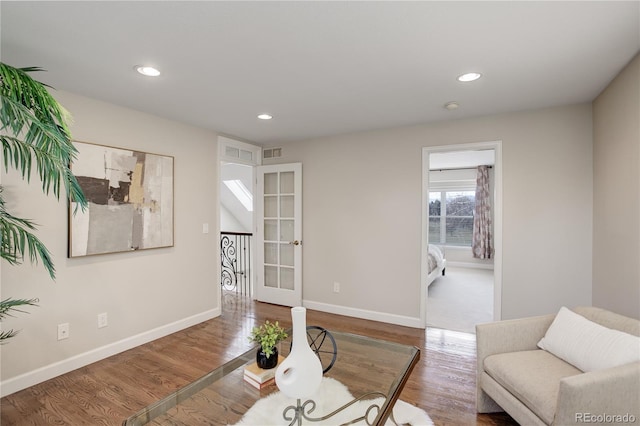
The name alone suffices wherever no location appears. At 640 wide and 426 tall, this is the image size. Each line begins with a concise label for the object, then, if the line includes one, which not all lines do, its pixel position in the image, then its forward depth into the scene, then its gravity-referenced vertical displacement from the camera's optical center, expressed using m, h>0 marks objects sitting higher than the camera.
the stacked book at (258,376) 1.77 -0.92
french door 4.43 -0.26
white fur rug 1.57 -1.01
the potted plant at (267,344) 1.81 -0.75
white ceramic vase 1.46 -0.73
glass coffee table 1.50 -0.95
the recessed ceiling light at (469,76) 2.31 +1.06
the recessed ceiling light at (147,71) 2.17 +1.04
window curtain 7.30 +0.01
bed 5.35 -0.85
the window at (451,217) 7.79 +0.01
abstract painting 2.69 +0.14
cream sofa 1.37 -0.85
